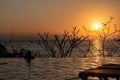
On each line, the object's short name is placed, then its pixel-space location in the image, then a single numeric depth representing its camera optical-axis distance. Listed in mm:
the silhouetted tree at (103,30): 22666
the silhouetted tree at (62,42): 22491
